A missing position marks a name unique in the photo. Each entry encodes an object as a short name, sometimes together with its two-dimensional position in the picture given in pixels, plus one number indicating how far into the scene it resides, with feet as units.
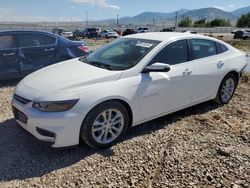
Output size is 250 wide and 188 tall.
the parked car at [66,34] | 90.15
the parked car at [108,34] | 97.34
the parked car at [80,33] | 105.57
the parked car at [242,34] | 97.88
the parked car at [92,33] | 101.90
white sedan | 7.59
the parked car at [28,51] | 15.38
